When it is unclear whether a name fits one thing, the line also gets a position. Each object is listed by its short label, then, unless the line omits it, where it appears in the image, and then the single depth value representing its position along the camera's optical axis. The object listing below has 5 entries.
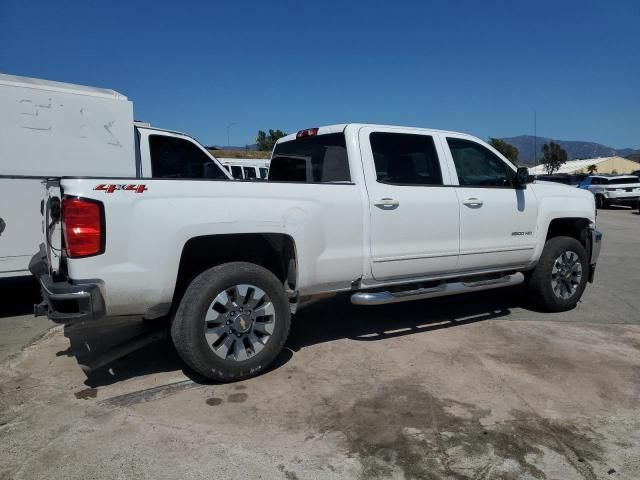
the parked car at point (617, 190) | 25.48
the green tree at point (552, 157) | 95.00
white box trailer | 5.59
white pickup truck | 3.45
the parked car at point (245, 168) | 15.62
